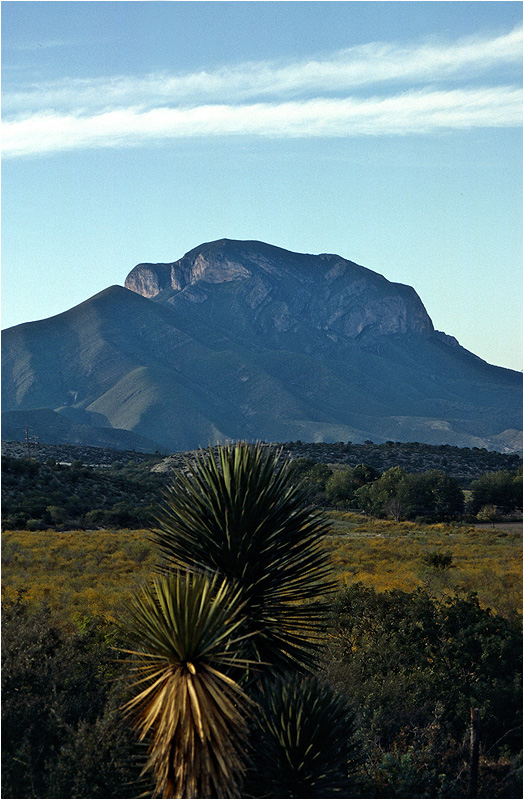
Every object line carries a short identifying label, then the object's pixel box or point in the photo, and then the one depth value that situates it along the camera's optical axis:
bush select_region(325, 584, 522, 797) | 19.17
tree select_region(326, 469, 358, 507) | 102.50
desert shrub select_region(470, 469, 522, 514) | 99.76
